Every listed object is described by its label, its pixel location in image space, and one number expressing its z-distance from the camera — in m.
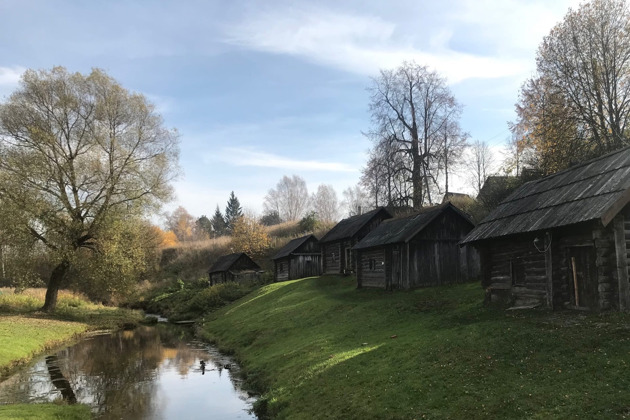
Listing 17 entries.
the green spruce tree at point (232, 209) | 127.38
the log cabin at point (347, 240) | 39.80
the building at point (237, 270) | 55.66
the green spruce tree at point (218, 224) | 125.80
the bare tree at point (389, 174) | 44.91
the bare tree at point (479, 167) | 70.44
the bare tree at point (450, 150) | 45.22
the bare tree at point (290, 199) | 110.37
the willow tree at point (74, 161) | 32.34
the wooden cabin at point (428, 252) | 27.33
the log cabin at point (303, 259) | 49.81
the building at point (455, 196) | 49.78
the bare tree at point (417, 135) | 45.25
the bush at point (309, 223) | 73.44
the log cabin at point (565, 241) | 13.58
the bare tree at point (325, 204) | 108.81
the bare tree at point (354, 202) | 95.07
